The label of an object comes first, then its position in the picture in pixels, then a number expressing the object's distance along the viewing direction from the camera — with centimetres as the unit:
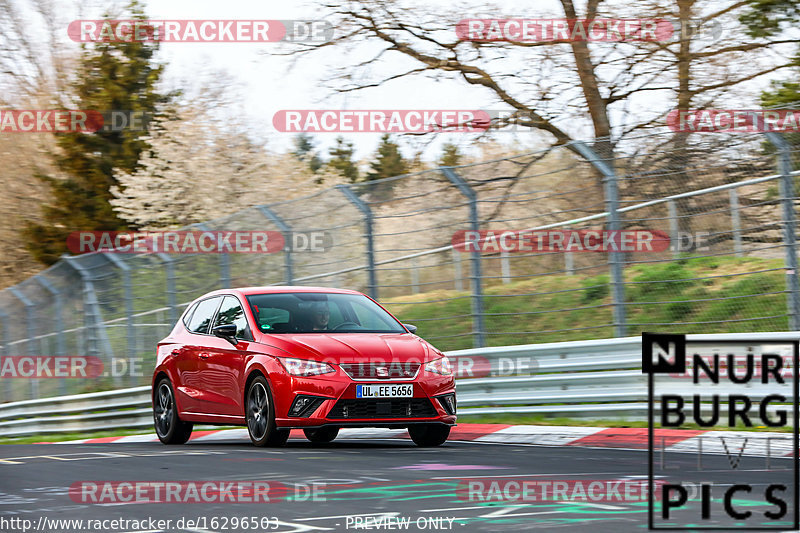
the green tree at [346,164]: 6771
